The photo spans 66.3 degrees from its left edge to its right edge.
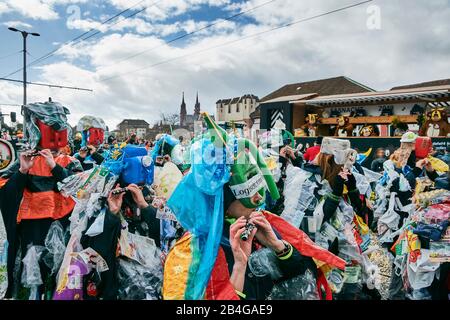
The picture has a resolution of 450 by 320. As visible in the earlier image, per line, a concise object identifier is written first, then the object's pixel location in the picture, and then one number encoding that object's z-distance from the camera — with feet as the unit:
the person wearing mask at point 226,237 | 5.04
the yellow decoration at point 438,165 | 13.08
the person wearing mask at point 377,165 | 23.66
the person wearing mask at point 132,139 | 23.64
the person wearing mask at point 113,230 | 7.10
